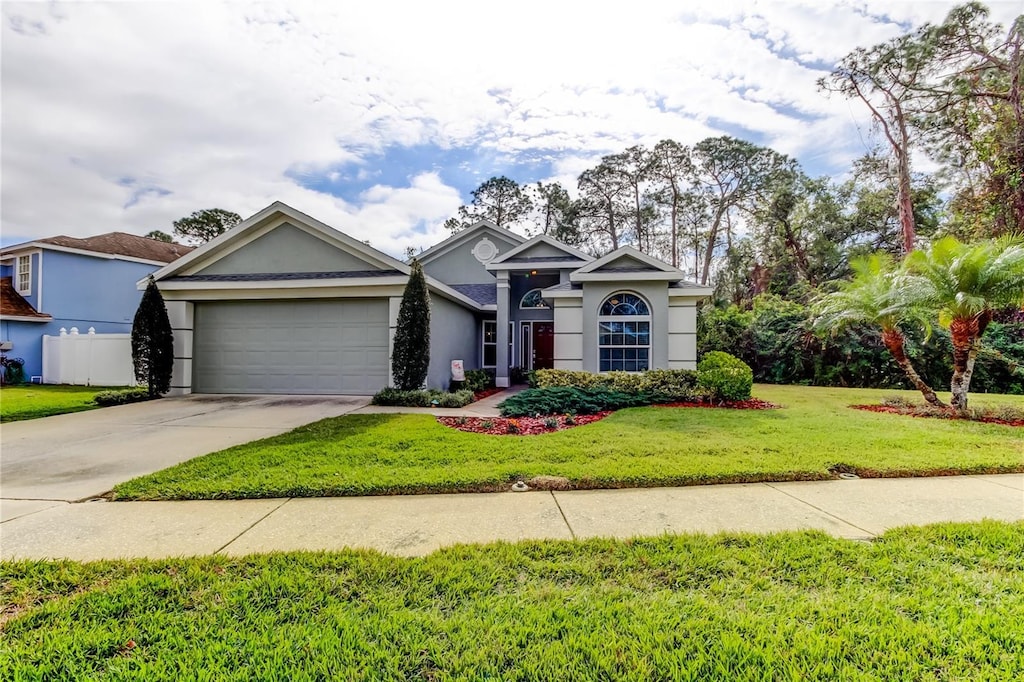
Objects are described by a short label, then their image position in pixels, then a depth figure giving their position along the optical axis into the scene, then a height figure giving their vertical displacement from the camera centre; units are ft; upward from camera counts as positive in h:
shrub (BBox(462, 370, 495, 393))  44.04 -3.49
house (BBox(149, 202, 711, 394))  37.40 +2.87
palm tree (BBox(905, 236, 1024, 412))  27.53 +4.07
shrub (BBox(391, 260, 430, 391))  34.73 +0.43
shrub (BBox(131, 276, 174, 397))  36.27 -0.12
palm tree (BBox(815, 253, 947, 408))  32.07 +3.22
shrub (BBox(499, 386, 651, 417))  29.50 -3.71
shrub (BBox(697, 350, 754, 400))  34.76 -2.35
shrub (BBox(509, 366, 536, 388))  53.26 -3.43
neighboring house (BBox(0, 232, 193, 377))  52.70 +6.95
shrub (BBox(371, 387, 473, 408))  32.99 -3.92
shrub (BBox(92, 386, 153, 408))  33.04 -4.05
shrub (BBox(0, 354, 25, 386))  49.26 -3.13
